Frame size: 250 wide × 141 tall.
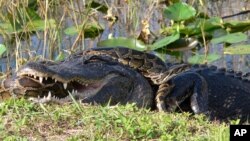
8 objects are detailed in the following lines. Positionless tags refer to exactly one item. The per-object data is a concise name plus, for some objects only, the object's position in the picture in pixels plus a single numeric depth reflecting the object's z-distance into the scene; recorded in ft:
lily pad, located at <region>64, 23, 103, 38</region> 55.55
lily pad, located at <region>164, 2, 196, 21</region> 56.75
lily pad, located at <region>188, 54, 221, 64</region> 53.86
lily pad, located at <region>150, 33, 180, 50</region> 53.11
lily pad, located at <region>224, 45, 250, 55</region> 53.78
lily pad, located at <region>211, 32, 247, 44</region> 55.67
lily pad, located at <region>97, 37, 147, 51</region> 53.62
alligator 36.42
